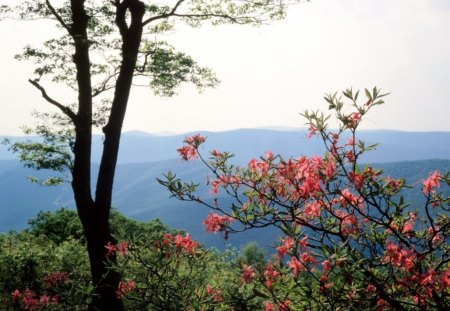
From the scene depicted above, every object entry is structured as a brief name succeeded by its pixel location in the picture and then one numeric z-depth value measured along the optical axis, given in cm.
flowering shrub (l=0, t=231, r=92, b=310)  831
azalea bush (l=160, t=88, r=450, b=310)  301
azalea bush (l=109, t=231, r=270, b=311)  363
